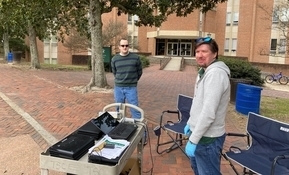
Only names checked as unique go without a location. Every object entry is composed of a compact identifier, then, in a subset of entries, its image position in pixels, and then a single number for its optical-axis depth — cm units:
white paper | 163
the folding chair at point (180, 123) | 313
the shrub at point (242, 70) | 899
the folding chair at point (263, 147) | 223
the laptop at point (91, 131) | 195
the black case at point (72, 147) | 162
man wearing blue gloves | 166
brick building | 2461
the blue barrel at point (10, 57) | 1634
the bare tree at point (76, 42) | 1972
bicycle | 1503
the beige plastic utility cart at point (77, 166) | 156
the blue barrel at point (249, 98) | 524
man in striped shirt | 358
